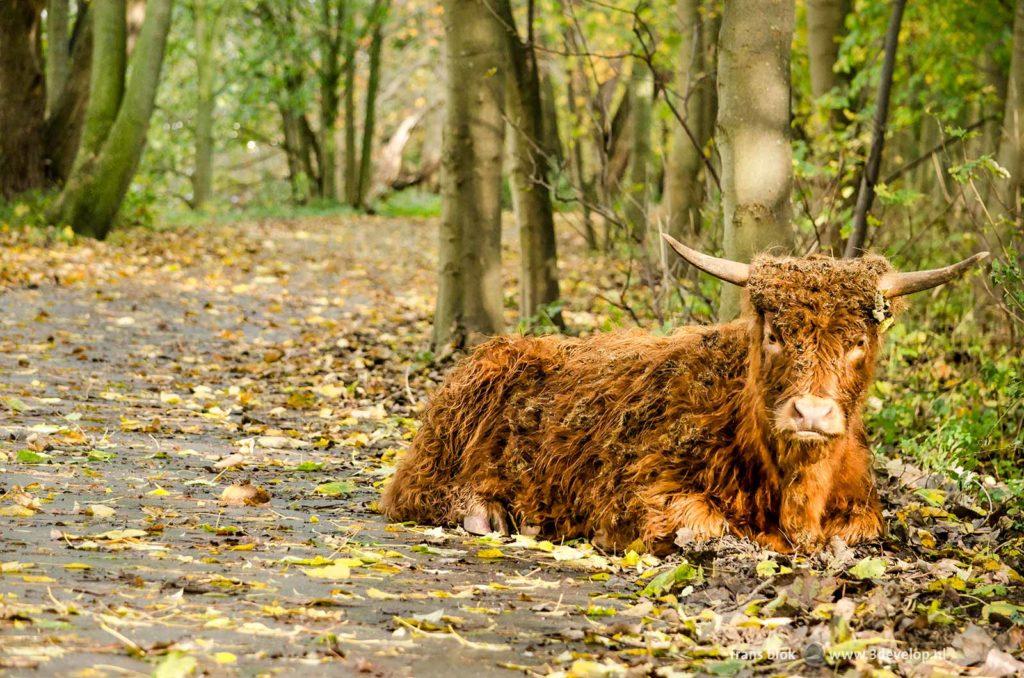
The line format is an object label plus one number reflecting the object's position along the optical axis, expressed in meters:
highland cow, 9.36
